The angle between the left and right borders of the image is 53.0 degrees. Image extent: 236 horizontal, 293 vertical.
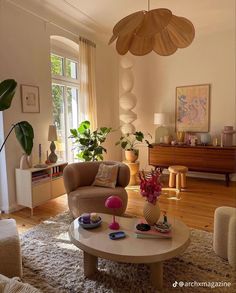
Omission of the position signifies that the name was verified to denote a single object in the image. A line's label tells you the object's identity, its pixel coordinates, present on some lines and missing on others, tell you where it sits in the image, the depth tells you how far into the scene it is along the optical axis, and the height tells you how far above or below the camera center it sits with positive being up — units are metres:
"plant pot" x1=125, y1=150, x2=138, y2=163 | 5.07 -0.54
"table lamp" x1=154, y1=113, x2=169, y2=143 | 5.41 +0.08
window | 4.62 +0.65
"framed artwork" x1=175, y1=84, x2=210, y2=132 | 5.35 +0.49
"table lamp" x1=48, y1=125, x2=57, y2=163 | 3.94 -0.13
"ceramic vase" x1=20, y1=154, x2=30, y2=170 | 3.55 -0.46
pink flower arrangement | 2.11 -0.51
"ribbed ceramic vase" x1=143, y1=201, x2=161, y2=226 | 2.12 -0.75
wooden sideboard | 4.73 -0.61
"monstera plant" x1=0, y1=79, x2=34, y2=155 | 2.56 +0.07
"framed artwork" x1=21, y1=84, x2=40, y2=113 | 3.72 +0.53
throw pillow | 3.31 -0.65
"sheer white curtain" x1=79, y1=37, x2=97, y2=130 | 4.82 +1.03
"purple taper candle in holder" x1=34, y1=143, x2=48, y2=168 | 3.69 -0.53
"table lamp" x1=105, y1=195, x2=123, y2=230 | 2.10 -0.64
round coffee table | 1.76 -0.92
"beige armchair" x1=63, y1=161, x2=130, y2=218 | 2.98 -0.79
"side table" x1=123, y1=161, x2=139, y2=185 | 5.05 -0.88
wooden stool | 4.57 -0.88
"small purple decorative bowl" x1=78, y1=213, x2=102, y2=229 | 2.18 -0.85
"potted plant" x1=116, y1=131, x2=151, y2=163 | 5.00 -0.50
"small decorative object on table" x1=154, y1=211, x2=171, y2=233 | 2.02 -0.85
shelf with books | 3.44 -0.82
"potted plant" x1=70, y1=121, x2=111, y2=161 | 4.43 -0.21
